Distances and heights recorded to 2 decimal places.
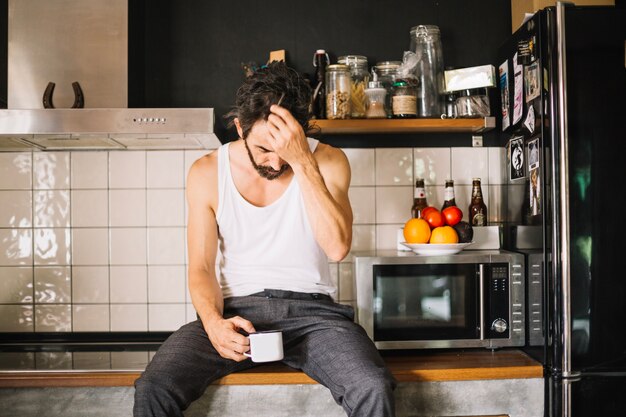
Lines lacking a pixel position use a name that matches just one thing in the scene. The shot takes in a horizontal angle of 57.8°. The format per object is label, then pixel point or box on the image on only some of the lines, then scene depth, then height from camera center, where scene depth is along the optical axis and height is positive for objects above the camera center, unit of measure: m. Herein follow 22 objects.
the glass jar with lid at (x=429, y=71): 2.13 +0.56
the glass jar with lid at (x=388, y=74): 2.17 +0.56
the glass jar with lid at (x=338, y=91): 2.04 +0.47
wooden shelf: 2.01 +0.34
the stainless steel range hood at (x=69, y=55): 1.95 +0.58
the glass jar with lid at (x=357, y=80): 2.10 +0.53
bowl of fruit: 1.87 -0.05
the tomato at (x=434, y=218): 1.94 +0.00
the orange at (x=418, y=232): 1.89 -0.04
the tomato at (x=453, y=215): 1.97 +0.01
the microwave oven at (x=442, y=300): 1.81 -0.26
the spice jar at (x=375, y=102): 2.05 +0.43
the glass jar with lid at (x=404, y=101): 2.05 +0.43
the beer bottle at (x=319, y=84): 2.08 +0.51
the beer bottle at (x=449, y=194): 2.11 +0.09
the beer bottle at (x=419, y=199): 2.13 +0.07
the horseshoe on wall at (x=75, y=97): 1.85 +0.41
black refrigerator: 1.67 +0.03
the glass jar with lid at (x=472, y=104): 2.09 +0.42
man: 1.38 -0.12
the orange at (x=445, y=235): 1.87 -0.06
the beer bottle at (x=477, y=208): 2.13 +0.04
